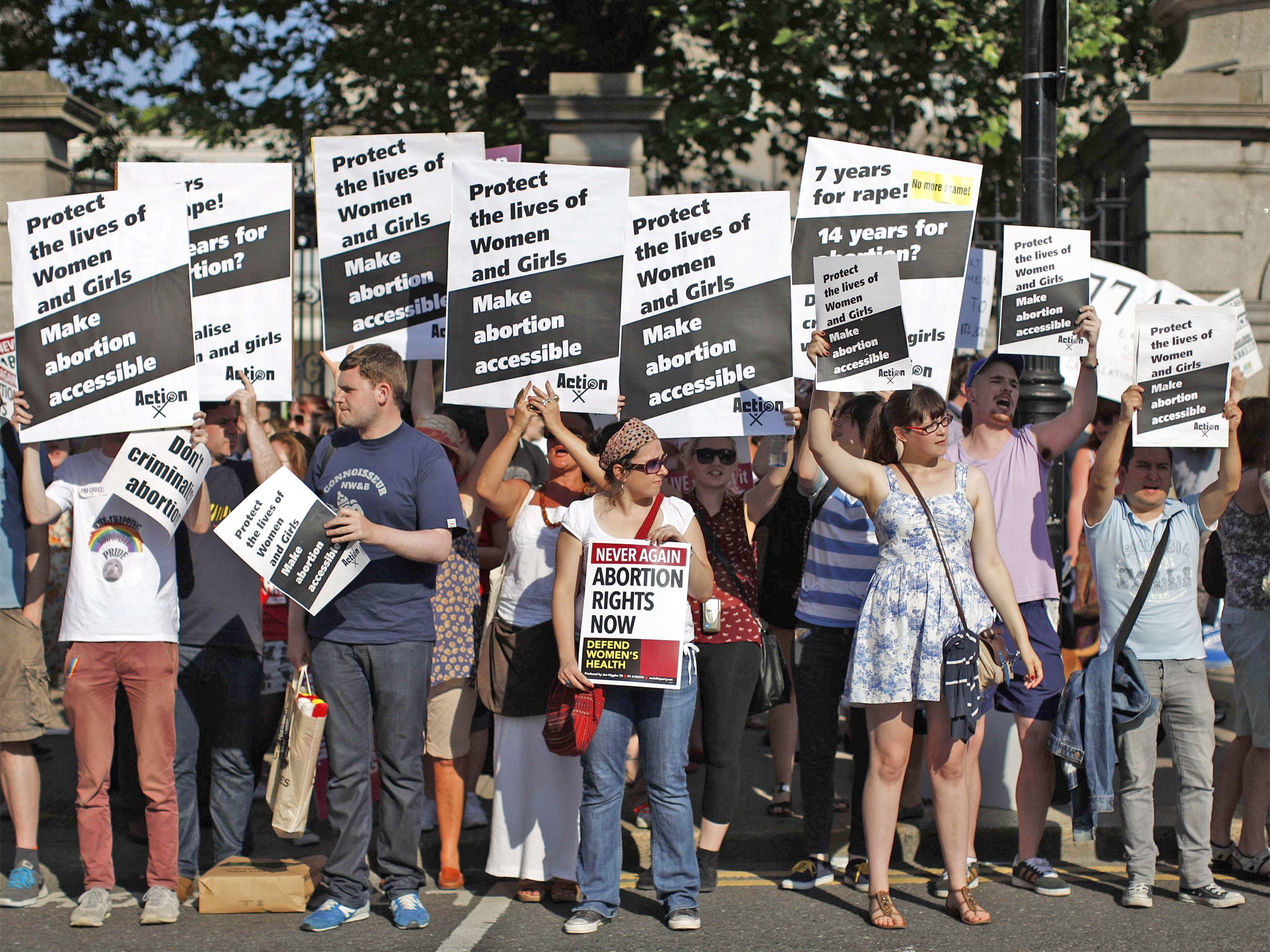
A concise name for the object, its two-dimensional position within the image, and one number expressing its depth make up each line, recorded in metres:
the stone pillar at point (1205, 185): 9.42
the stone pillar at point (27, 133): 9.45
